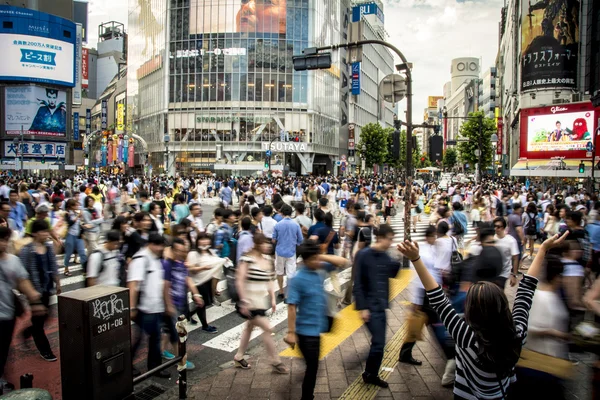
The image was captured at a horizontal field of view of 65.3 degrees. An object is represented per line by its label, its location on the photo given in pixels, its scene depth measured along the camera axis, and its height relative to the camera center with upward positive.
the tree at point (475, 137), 55.44 +5.04
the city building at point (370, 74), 81.94 +20.14
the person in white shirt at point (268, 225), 9.72 -0.96
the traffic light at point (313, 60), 10.30 +2.65
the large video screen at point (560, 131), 44.72 +5.08
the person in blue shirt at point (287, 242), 8.72 -1.19
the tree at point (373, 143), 72.00 +5.66
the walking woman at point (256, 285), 5.50 -1.27
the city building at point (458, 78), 176.25 +42.26
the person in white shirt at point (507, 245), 7.05 -1.12
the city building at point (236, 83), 61.03 +12.79
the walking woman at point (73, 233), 10.47 -1.29
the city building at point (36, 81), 63.88 +13.39
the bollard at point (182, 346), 4.93 -1.78
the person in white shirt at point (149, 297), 5.39 -1.37
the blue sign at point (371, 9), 104.19 +38.20
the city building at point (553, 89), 45.22 +9.77
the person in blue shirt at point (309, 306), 4.61 -1.28
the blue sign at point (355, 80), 78.81 +16.81
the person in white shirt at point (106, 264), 5.80 -1.09
